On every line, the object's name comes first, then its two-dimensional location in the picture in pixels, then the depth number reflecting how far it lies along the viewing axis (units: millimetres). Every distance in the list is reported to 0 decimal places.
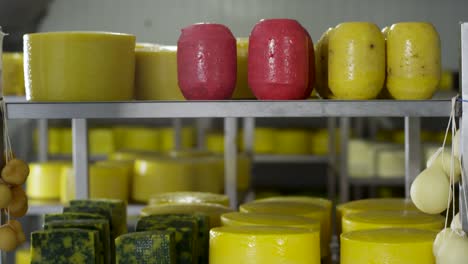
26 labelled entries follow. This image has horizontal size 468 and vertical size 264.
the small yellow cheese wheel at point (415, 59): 3023
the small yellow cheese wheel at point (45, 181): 5558
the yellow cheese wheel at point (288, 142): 8082
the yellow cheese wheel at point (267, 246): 2983
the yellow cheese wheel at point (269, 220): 3157
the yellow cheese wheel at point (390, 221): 3173
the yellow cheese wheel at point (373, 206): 3415
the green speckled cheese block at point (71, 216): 3267
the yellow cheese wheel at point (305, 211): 3345
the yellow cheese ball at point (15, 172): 3065
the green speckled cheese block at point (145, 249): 2972
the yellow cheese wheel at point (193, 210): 3419
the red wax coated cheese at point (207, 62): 3062
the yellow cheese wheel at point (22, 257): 4627
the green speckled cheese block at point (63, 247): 2993
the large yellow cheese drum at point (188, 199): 3678
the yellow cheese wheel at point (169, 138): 8211
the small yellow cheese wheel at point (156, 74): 3254
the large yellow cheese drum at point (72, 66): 3082
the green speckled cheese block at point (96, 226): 3111
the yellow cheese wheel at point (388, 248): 2951
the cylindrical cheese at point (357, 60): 3028
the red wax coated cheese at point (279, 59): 3025
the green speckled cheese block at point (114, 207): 3365
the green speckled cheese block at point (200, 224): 3186
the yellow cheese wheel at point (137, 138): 8109
